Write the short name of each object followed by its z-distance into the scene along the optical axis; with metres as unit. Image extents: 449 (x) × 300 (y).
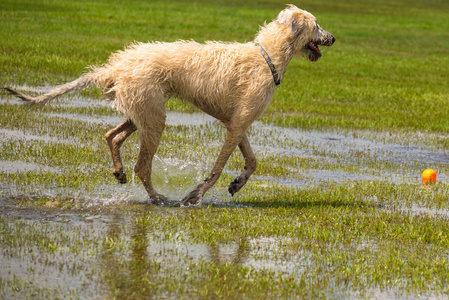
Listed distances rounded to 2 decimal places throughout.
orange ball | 18.92
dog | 14.15
